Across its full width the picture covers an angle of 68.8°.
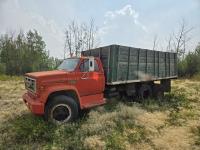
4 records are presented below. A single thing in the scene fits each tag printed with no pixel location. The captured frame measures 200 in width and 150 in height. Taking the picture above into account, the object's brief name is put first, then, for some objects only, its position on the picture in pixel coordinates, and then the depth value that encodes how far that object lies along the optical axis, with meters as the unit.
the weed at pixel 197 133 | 3.77
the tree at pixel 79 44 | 25.55
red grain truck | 4.46
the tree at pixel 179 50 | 26.55
